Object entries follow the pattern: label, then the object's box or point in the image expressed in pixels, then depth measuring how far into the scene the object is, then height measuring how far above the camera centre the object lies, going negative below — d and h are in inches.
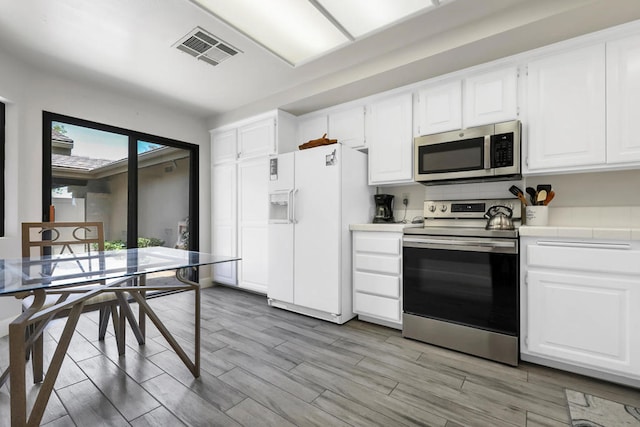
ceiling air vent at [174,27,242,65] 90.6 +54.6
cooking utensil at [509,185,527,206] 90.0 +5.8
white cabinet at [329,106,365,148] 121.9 +36.6
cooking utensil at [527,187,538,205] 90.3 +5.7
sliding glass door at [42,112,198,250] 120.0 +14.3
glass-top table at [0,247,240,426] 45.8 -16.0
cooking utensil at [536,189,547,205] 87.0 +4.6
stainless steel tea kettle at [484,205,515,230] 86.8 -2.0
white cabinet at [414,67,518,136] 90.1 +36.3
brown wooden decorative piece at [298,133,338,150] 117.3 +28.3
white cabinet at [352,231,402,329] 100.3 -23.4
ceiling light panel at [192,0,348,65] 78.3 +55.4
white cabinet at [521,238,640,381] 66.7 -22.7
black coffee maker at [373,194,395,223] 120.0 +1.5
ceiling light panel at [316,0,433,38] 76.4 +54.6
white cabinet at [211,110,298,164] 136.8 +37.7
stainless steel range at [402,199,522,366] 79.6 -21.4
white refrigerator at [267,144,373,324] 108.2 -5.2
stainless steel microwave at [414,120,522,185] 87.8 +18.6
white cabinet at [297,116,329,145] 134.8 +39.8
